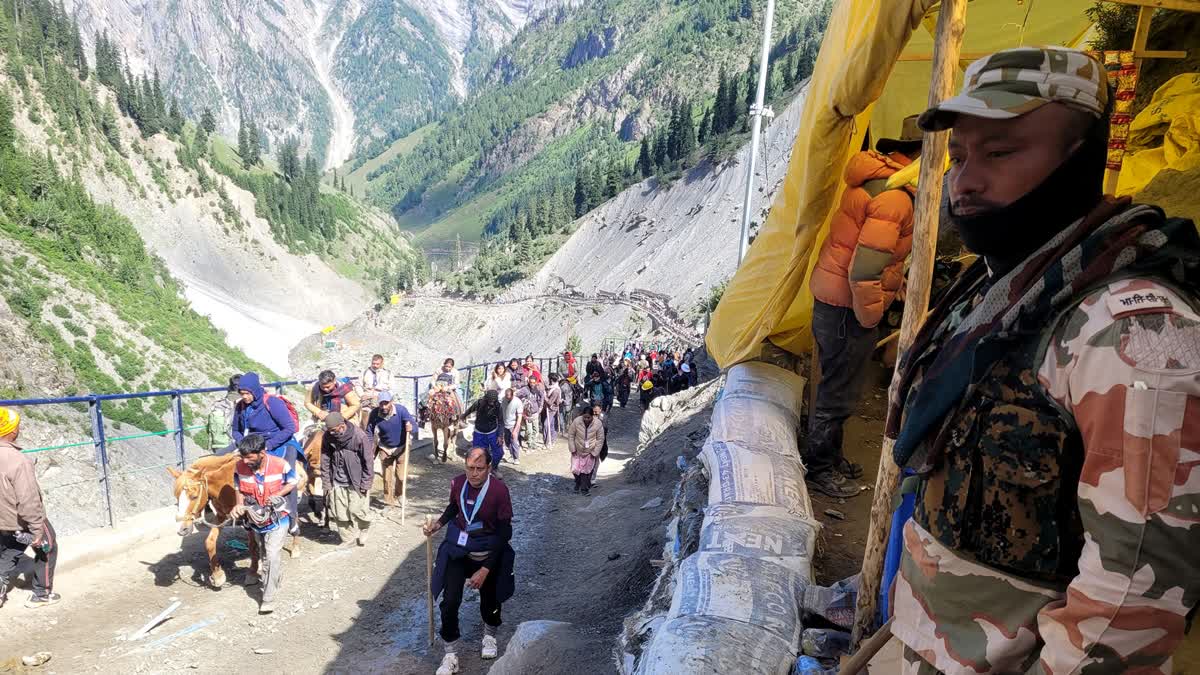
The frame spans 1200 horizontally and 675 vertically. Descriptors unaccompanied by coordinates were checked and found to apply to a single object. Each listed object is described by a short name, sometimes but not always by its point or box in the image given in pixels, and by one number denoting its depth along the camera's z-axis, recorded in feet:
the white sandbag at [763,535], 10.41
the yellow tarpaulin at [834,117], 12.29
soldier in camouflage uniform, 3.47
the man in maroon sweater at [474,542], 17.10
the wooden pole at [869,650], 5.68
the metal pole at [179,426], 25.88
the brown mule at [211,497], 19.79
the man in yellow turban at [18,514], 16.92
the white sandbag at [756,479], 12.01
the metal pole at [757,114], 44.52
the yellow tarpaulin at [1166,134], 13.28
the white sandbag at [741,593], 8.93
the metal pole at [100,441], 22.73
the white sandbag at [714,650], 7.86
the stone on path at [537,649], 14.88
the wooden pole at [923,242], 8.67
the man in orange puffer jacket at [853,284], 13.44
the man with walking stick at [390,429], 28.32
